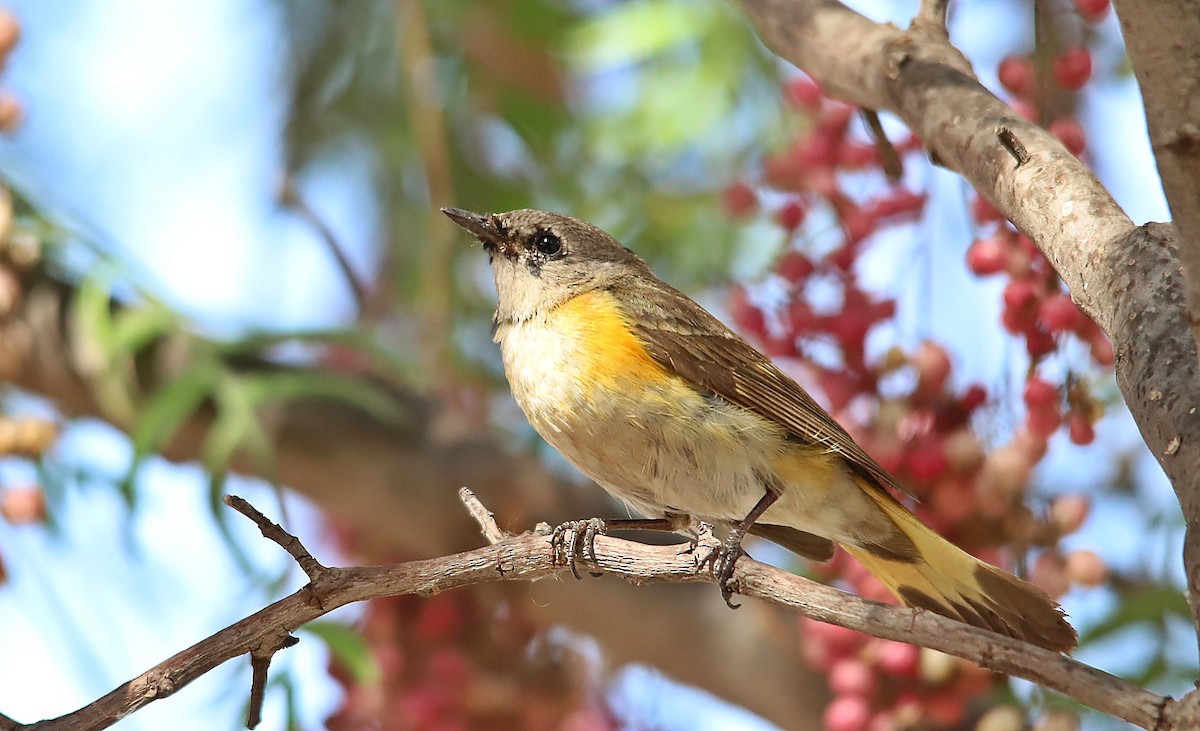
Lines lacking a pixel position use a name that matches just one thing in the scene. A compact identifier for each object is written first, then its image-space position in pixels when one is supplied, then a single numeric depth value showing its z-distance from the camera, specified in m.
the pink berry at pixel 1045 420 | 6.04
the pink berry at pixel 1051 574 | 6.80
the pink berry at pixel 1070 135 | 6.26
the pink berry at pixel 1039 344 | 5.71
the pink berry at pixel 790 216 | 7.75
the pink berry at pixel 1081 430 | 5.69
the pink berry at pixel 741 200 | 8.38
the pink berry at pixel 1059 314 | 5.66
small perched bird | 6.25
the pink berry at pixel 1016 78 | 6.67
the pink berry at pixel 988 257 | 6.01
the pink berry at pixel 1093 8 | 6.34
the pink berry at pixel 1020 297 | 5.73
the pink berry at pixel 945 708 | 7.07
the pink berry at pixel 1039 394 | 5.99
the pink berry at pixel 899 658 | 7.00
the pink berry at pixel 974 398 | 7.00
